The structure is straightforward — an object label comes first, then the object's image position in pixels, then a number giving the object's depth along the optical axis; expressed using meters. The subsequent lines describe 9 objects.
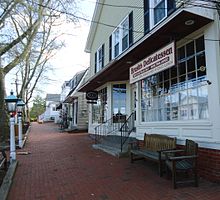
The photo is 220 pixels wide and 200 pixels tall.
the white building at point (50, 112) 61.72
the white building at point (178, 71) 6.27
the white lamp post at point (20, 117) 13.75
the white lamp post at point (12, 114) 9.49
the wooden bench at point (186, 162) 5.93
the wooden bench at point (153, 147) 7.01
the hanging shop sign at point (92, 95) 17.45
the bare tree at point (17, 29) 15.44
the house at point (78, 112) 24.73
